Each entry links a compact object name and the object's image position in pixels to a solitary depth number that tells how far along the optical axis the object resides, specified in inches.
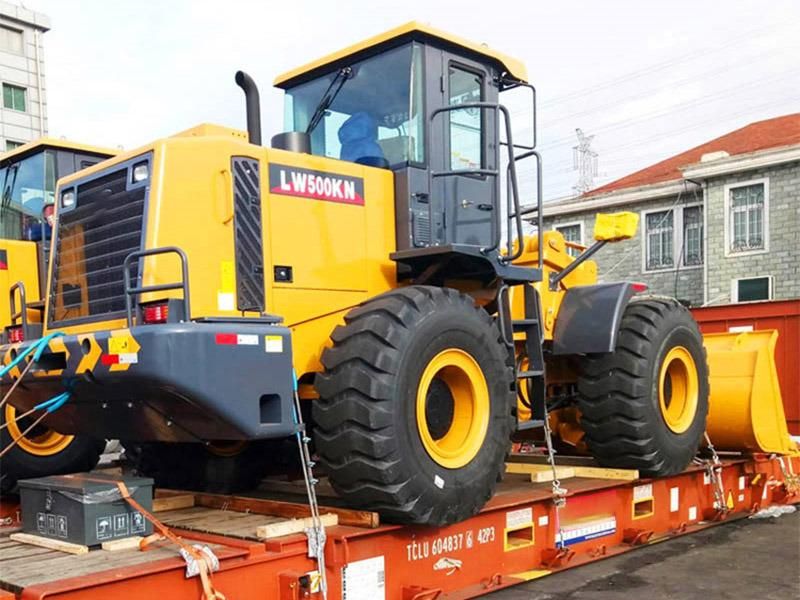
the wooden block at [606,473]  256.1
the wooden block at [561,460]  281.3
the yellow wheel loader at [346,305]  166.6
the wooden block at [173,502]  207.9
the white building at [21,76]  1530.5
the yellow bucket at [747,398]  306.0
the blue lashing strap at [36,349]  168.3
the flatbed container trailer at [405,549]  145.6
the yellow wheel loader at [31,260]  241.6
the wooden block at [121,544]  161.0
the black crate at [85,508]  160.6
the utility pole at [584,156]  1253.7
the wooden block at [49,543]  159.3
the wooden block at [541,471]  251.1
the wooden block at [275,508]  182.7
